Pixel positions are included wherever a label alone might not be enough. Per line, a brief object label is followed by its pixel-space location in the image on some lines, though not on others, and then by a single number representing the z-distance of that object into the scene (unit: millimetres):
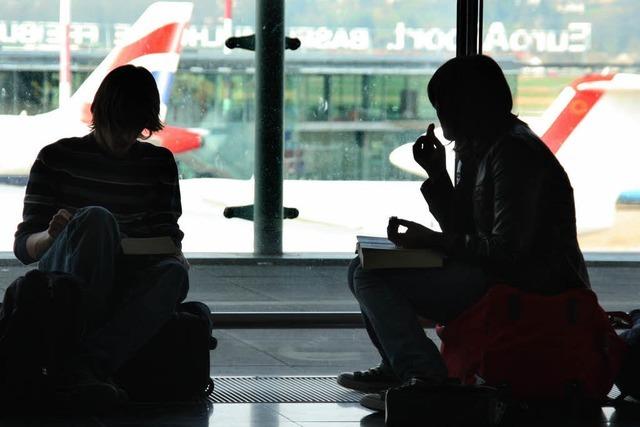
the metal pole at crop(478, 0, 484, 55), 10196
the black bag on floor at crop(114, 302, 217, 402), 7265
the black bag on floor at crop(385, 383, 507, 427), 6325
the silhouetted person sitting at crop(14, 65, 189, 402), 6935
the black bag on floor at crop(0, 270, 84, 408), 6713
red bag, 6813
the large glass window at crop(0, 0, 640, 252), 10963
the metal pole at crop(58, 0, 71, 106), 10787
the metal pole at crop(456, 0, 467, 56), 10211
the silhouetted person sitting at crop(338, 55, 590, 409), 6751
